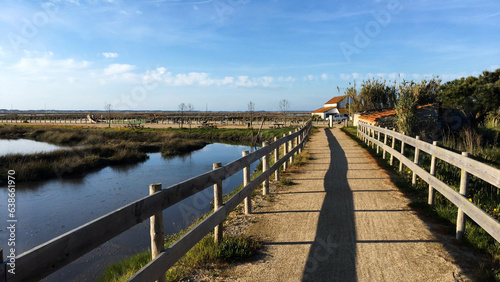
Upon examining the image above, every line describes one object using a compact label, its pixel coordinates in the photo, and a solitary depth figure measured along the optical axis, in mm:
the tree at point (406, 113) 13930
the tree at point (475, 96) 20641
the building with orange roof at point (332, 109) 75375
